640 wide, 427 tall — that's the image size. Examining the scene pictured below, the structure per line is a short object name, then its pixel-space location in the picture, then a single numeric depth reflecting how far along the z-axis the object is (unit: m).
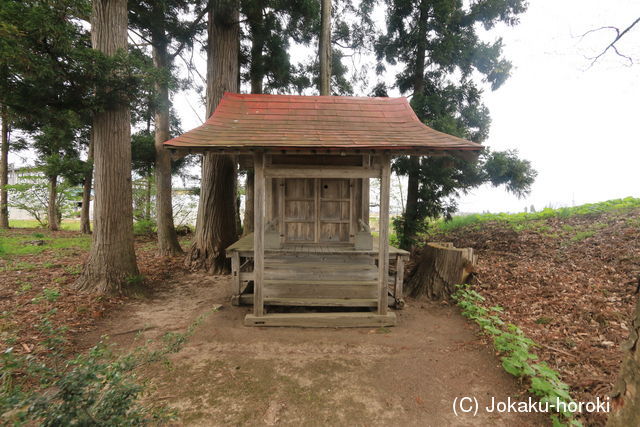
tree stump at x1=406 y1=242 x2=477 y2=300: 5.15
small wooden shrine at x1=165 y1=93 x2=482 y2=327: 4.00
